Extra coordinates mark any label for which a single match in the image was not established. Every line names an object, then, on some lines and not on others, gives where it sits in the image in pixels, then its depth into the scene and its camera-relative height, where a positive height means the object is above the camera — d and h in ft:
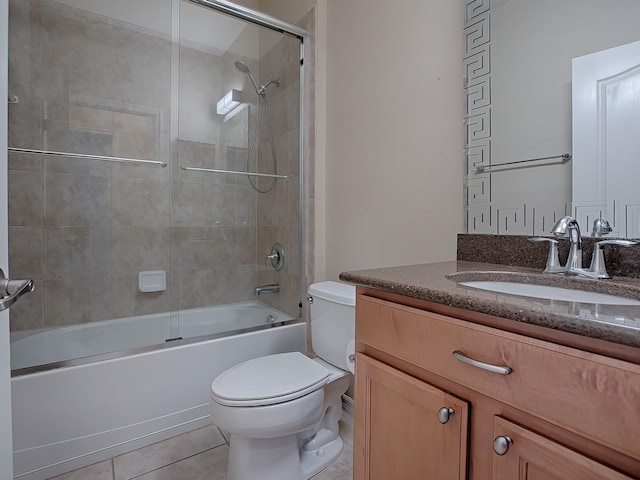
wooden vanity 1.53 -0.97
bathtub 4.43 -2.16
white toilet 3.82 -1.95
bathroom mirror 3.10 +1.43
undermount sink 2.41 -0.44
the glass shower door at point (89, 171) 6.04 +1.33
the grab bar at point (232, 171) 7.25 +1.49
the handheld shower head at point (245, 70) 7.39 +3.73
